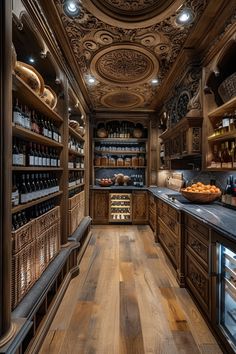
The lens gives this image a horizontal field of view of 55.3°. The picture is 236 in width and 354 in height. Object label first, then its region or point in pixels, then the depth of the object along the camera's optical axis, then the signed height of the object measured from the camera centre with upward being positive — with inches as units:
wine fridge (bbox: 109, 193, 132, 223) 225.5 -35.9
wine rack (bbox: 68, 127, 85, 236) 130.3 -5.4
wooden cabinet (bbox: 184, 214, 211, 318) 78.0 -34.6
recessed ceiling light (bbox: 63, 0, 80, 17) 86.6 +64.7
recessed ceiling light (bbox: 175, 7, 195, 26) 90.7 +64.7
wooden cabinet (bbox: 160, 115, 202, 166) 121.9 +20.7
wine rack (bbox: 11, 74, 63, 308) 64.5 -6.6
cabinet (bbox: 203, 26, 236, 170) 94.6 +29.7
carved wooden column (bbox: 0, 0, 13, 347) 48.0 -0.2
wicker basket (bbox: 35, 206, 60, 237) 78.7 -19.1
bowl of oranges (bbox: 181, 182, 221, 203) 108.7 -10.6
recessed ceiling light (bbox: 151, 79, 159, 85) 161.5 +65.6
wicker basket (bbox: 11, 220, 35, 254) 60.9 -19.1
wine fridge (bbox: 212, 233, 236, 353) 65.6 -36.2
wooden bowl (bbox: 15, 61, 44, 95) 72.4 +31.4
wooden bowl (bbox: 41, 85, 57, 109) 93.2 +32.0
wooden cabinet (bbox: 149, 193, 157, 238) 180.4 -34.8
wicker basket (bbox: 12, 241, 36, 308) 60.4 -29.5
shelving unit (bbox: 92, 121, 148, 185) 243.9 +19.7
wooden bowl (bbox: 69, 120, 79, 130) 150.8 +31.9
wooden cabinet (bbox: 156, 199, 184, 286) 107.0 -35.9
